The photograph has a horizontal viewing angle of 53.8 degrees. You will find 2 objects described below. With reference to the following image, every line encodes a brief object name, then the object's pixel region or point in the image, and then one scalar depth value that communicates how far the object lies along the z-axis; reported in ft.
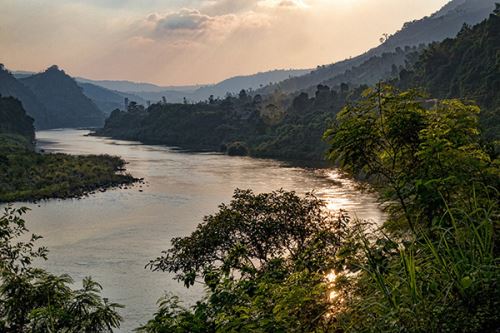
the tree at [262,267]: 22.31
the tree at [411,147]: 25.84
